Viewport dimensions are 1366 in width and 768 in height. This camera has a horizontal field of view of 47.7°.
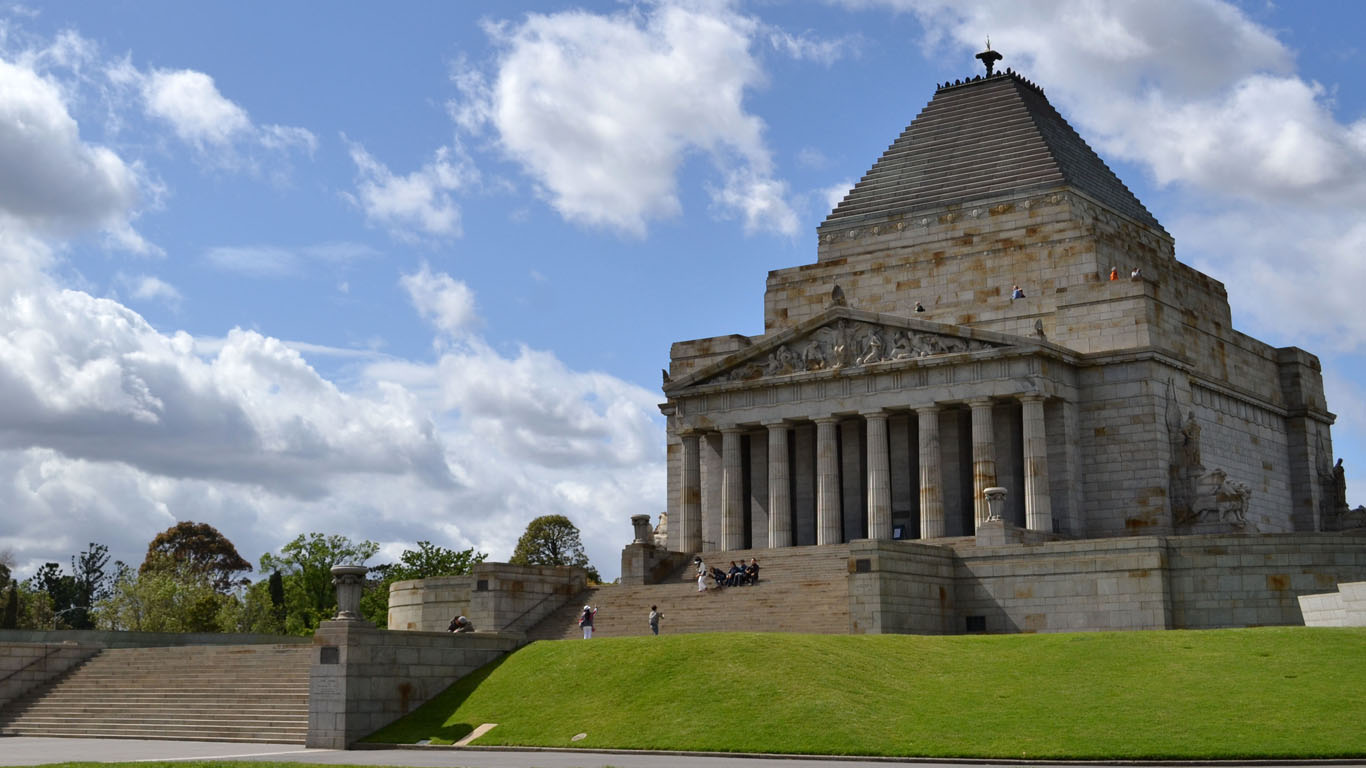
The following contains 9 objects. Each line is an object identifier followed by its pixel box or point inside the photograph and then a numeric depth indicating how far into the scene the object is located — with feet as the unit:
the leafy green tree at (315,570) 304.91
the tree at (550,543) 353.72
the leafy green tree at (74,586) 386.11
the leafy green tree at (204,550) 425.28
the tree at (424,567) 302.66
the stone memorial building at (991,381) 183.83
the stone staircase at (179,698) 123.03
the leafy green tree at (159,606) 281.54
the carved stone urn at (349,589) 119.14
